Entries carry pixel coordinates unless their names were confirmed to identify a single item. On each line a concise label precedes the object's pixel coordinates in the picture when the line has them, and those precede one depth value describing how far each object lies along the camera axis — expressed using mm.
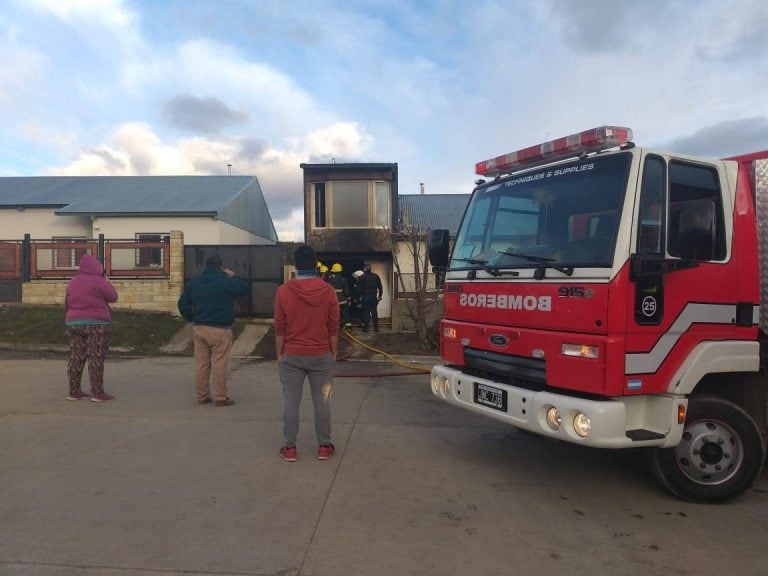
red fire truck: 3895
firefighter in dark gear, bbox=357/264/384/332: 14469
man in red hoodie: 4988
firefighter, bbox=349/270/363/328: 15141
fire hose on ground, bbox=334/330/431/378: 9414
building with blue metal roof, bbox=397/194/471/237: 25723
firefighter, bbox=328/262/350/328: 12891
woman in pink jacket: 6969
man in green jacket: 6855
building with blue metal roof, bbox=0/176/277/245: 21734
